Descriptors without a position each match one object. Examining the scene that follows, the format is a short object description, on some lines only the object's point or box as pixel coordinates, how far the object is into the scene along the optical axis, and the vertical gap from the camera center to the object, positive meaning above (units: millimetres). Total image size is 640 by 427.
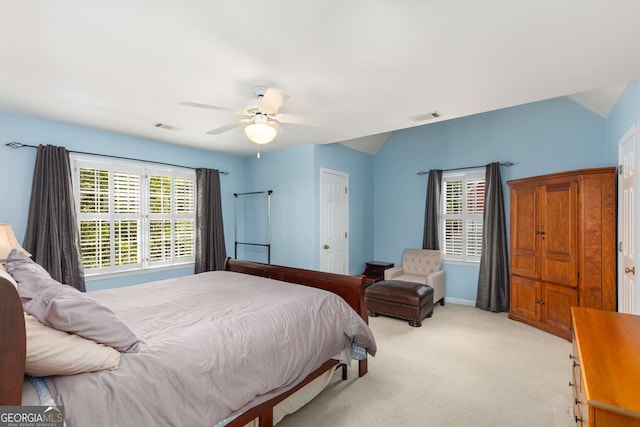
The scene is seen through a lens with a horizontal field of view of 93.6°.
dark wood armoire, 3186 -387
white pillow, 1128 -565
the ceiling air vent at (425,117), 3371 +1113
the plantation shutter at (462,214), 4875 -17
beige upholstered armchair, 4676 -959
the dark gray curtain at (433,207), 5117 +102
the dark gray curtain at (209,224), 4812 -176
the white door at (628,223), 2559 -94
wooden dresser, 922 -579
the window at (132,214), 3799 -10
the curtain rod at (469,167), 4547 +741
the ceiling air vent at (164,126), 3664 +1085
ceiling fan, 2527 +856
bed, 1174 -723
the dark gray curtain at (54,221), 3326 -86
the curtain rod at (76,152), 3264 +751
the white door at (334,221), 4840 -135
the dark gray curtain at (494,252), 4457 -580
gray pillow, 1285 -439
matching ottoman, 3924 -1184
